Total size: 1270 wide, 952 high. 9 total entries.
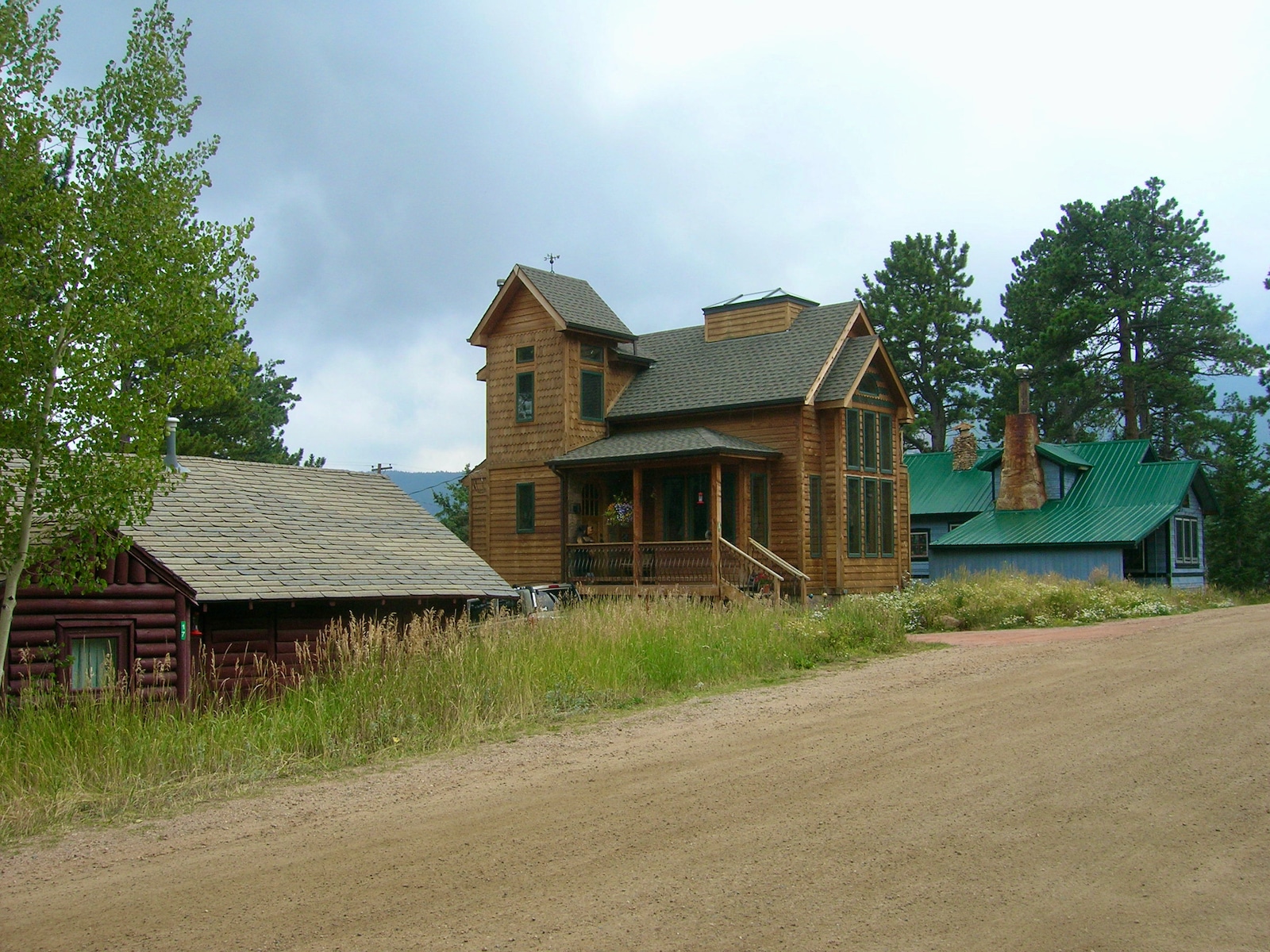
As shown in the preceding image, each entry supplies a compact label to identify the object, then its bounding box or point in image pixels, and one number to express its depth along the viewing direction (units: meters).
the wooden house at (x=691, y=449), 26.73
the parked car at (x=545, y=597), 21.47
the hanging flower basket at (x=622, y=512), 28.53
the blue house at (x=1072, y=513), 34.09
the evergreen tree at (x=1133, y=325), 47.81
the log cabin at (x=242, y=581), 14.49
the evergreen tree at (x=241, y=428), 34.31
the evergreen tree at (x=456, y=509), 52.19
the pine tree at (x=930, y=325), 55.09
